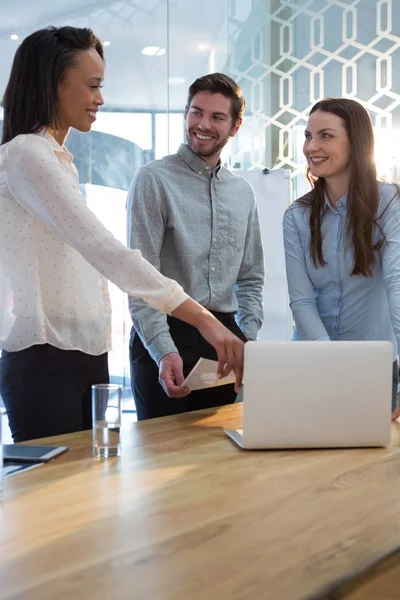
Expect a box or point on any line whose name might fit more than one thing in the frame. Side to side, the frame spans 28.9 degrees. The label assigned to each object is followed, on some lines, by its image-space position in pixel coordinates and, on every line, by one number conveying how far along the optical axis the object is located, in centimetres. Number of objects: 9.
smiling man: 255
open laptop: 170
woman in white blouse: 180
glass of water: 161
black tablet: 154
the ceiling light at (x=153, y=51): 526
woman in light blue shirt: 256
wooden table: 92
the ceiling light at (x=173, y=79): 524
